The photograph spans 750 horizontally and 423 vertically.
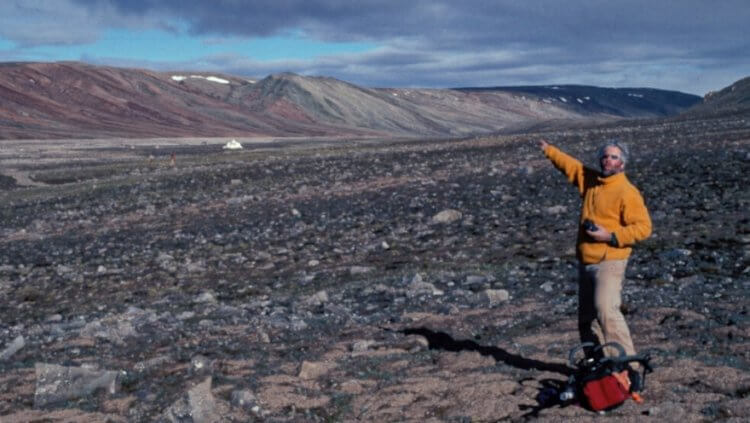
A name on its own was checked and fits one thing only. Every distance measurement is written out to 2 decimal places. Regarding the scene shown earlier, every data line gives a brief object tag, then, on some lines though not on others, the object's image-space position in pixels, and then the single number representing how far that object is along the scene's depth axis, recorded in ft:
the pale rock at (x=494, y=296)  33.24
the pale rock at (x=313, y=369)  25.79
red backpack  20.51
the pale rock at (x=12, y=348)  32.22
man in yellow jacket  20.95
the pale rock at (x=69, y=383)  26.18
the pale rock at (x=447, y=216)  53.52
